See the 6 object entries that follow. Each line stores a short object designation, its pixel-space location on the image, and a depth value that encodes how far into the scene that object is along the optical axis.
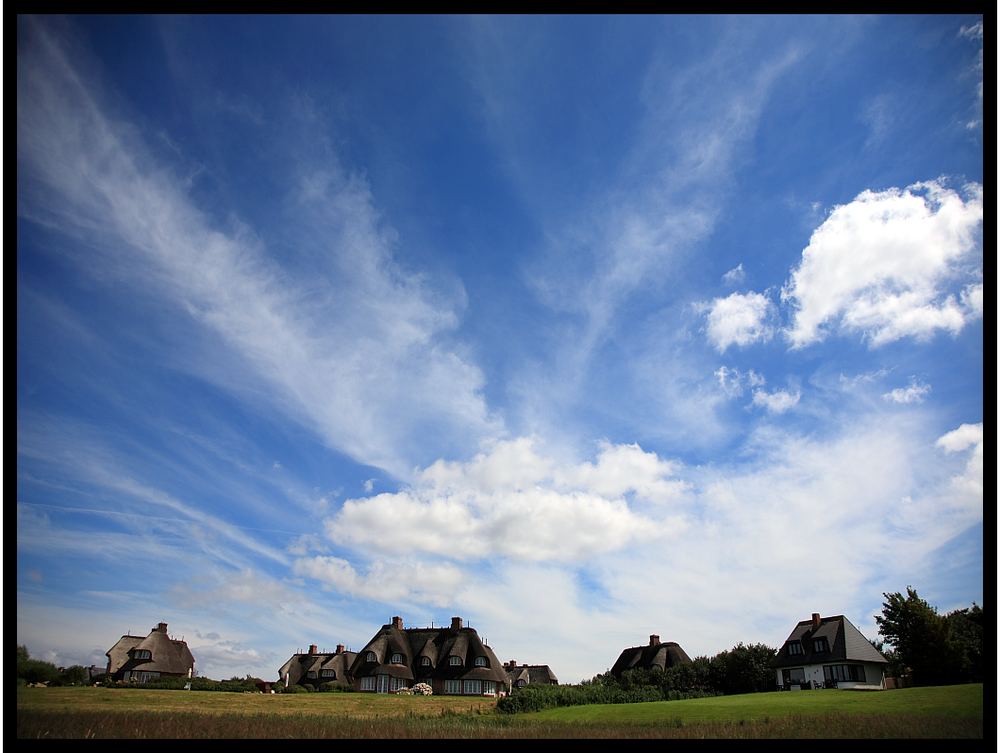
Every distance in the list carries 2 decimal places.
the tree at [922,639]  45.88
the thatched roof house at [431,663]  68.25
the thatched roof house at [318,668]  74.41
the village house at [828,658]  57.22
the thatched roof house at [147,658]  72.38
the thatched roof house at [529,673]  106.62
